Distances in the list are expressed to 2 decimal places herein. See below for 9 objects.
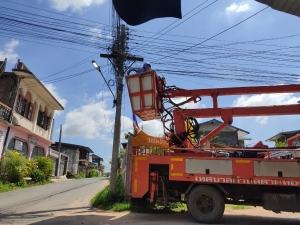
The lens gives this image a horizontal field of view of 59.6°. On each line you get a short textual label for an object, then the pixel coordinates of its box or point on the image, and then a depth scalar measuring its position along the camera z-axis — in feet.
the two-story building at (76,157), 129.18
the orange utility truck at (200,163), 22.30
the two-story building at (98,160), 214.57
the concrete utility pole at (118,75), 34.29
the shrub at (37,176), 58.39
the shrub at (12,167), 49.03
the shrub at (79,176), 116.08
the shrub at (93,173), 155.22
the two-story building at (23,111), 52.31
